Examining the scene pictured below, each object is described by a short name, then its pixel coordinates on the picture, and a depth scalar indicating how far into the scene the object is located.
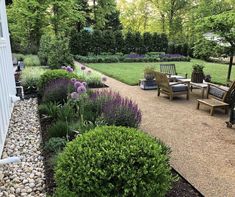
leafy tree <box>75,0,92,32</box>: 26.59
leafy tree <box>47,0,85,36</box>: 20.34
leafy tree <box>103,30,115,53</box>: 21.22
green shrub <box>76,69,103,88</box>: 9.36
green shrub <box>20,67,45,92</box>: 7.82
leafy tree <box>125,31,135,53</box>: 22.12
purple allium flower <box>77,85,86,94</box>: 3.29
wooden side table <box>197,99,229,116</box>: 6.10
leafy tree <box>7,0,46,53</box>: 18.97
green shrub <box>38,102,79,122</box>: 4.50
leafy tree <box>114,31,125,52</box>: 21.71
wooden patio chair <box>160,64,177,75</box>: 10.09
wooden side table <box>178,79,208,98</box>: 7.71
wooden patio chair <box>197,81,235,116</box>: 6.16
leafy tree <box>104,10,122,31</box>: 29.78
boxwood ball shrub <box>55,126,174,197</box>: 1.96
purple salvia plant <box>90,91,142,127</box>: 3.85
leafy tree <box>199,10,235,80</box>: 7.64
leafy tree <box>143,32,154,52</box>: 22.77
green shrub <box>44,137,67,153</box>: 3.56
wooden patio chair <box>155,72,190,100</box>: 7.46
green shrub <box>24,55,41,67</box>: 13.16
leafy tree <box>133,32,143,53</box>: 22.41
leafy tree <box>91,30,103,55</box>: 20.88
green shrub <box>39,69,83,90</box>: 6.35
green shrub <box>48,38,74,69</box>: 10.09
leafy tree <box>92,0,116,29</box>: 26.77
